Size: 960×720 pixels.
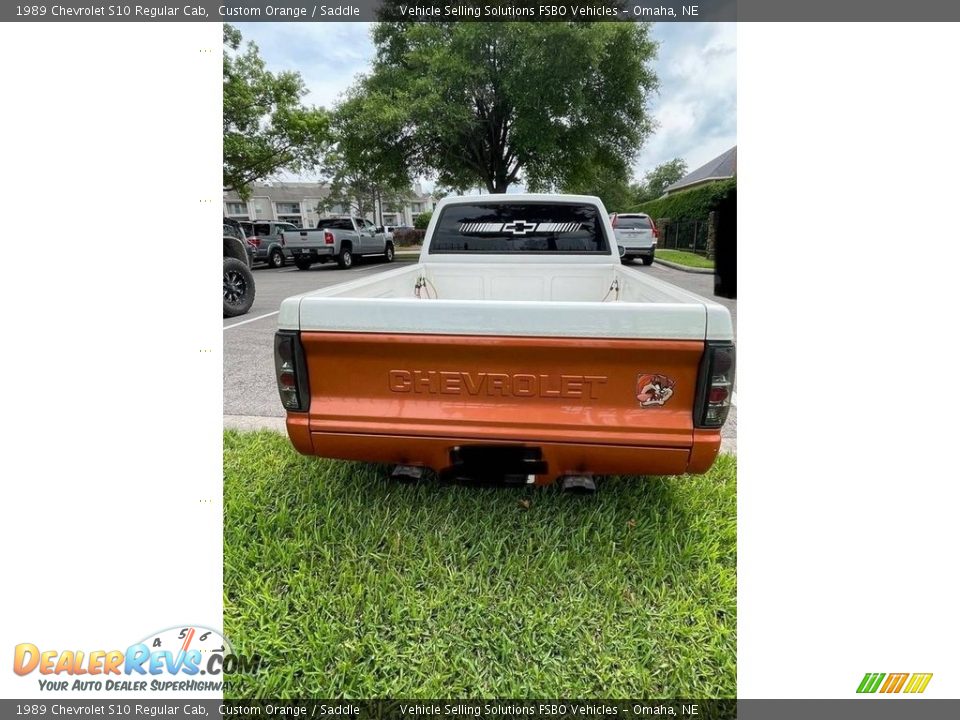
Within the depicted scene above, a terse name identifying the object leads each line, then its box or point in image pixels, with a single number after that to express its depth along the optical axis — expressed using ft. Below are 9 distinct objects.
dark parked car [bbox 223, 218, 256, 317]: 25.12
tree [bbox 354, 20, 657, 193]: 49.67
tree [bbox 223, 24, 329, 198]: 53.26
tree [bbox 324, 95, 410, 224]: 56.59
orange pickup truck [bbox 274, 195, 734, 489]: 6.10
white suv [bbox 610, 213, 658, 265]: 52.31
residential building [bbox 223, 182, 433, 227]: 145.79
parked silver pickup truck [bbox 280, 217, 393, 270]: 53.57
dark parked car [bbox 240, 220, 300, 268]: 56.44
